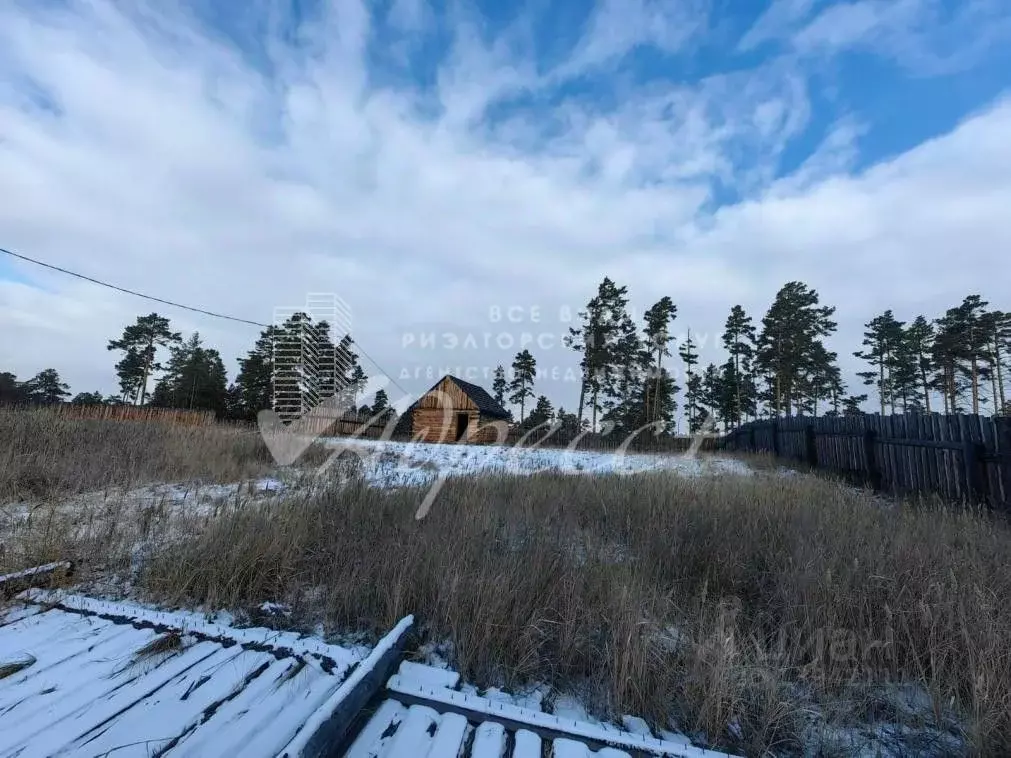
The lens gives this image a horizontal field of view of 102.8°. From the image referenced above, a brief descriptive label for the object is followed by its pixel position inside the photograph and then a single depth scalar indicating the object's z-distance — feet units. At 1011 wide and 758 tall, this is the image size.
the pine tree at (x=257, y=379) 112.68
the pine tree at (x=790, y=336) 98.68
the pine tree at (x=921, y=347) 98.02
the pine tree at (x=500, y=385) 173.78
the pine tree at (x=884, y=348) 104.37
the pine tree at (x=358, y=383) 133.80
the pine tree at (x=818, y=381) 102.06
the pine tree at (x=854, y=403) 116.98
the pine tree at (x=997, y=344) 80.02
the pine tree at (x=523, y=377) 156.46
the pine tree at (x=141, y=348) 132.57
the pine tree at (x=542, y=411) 153.07
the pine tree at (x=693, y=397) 145.69
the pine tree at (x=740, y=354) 117.19
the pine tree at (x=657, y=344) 101.91
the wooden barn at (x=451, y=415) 83.41
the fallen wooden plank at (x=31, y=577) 8.77
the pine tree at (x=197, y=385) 121.49
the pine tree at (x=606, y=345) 102.89
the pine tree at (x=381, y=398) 139.37
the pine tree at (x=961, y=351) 82.28
